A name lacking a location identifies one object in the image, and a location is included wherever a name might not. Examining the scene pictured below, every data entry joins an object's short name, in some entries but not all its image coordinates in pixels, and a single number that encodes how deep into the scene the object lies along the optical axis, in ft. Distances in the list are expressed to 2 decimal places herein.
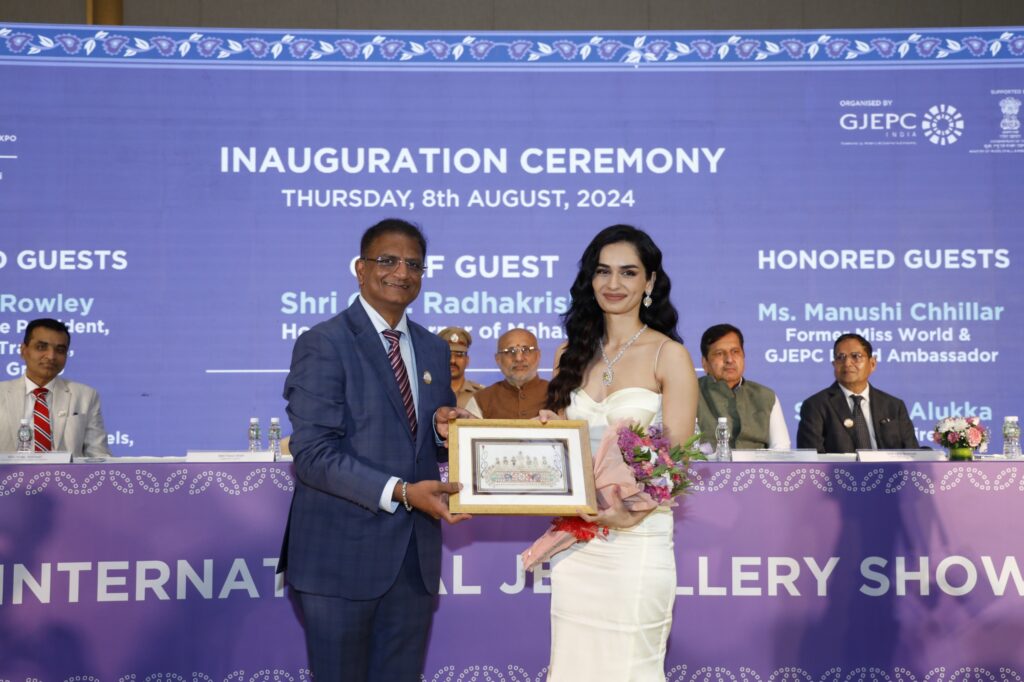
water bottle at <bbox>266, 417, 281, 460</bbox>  14.97
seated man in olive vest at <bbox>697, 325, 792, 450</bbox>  16.69
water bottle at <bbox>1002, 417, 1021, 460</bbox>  13.45
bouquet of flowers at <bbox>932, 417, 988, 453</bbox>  12.62
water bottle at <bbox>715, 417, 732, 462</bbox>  12.53
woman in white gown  8.39
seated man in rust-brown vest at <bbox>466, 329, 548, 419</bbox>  17.35
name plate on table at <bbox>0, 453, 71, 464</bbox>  11.54
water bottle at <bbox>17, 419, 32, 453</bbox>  12.76
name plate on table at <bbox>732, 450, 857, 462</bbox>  12.17
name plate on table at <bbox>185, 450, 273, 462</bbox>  11.66
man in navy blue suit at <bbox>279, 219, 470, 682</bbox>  7.71
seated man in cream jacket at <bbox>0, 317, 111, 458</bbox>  16.43
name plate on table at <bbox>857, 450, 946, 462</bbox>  12.14
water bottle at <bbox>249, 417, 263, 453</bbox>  14.39
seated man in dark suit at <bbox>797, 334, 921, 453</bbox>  16.58
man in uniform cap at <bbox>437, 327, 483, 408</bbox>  17.93
